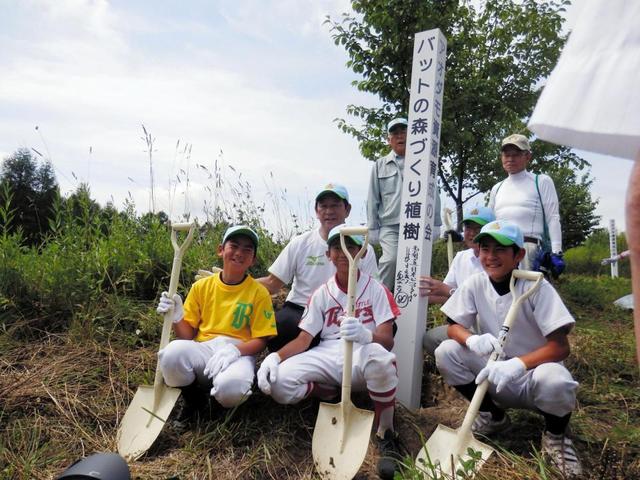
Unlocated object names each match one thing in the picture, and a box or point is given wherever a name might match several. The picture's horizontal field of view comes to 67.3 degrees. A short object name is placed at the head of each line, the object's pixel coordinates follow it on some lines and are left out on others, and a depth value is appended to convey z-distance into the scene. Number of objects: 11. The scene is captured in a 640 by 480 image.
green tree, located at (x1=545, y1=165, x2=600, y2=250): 12.49
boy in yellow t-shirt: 2.93
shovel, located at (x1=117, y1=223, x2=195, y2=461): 2.86
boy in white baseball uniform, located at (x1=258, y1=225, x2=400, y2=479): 2.81
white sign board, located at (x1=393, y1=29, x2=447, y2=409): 3.48
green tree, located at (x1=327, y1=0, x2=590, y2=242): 6.38
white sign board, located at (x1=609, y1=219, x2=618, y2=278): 11.29
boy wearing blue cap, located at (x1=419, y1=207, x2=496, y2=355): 3.45
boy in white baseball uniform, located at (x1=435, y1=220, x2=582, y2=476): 2.52
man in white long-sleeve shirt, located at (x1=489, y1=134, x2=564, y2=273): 3.91
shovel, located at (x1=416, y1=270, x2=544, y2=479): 2.37
